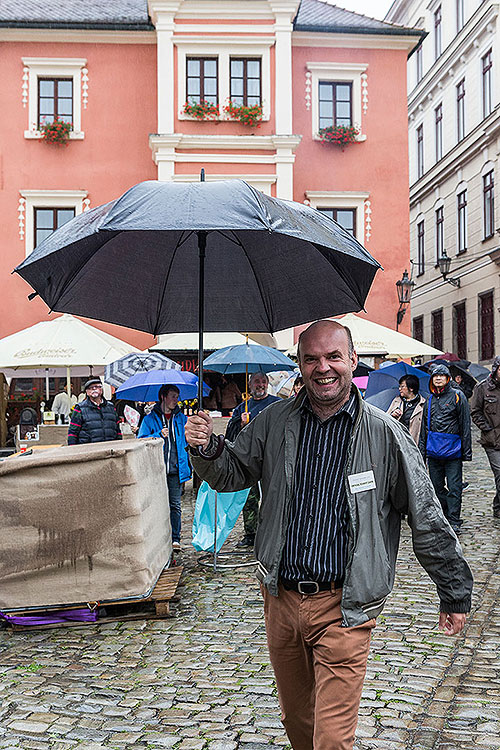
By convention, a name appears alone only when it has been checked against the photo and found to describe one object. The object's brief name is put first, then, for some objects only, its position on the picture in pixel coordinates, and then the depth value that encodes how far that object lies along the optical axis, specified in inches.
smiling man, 127.9
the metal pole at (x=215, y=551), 340.2
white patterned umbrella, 506.4
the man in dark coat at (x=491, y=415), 444.5
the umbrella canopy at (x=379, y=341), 541.3
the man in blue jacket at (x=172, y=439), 365.7
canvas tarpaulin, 253.8
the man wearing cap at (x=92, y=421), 408.2
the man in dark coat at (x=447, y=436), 402.0
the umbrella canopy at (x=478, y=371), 903.7
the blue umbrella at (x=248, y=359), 428.1
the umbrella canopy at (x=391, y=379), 470.3
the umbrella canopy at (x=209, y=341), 665.0
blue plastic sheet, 358.9
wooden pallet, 262.8
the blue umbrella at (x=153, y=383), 412.8
